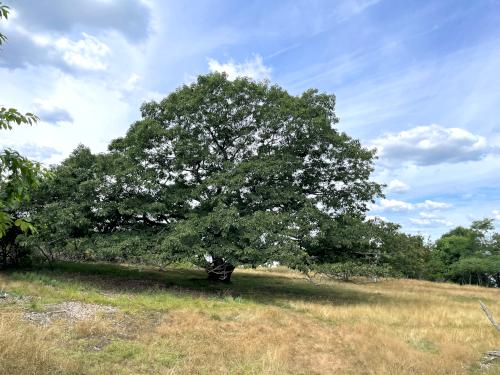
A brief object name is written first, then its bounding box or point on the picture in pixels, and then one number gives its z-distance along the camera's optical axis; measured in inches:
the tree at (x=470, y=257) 2137.6
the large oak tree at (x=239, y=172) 672.4
